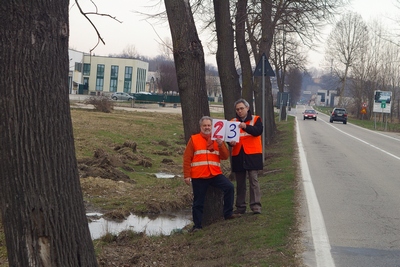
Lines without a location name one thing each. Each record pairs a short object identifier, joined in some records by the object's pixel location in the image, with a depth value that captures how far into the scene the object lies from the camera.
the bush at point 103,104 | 48.00
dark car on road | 63.28
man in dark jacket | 8.69
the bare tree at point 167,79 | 104.12
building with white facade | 112.81
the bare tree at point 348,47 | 81.62
